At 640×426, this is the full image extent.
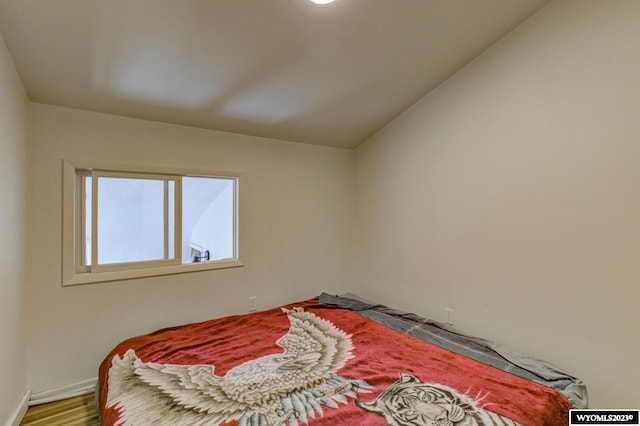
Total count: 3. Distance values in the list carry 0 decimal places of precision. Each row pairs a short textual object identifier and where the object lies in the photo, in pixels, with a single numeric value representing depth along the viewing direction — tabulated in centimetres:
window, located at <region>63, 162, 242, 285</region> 222
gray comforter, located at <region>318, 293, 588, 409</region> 166
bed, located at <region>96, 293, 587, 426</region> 137
